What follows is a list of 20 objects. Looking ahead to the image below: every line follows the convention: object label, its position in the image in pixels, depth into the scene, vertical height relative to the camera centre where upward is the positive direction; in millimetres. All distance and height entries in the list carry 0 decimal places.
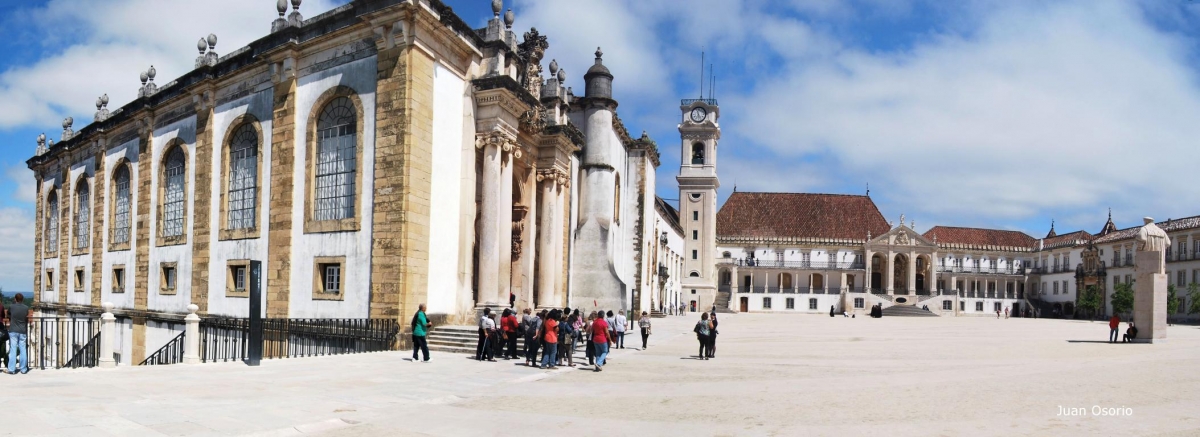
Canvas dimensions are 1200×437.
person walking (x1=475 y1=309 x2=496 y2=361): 16859 -2280
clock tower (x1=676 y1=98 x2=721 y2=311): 69625 +4054
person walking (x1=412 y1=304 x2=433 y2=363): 16270 -1971
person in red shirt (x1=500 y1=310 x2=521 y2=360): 17391 -2096
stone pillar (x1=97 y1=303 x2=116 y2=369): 13836 -1954
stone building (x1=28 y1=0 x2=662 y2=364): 19172 +1762
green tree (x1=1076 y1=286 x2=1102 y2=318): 69500 -4677
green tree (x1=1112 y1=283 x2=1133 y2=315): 60625 -3890
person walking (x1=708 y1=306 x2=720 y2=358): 18703 -2359
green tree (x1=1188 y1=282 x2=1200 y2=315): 56469 -3577
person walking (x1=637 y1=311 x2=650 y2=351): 22109 -2422
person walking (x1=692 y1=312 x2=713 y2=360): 18609 -2116
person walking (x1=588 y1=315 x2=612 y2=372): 15805 -2010
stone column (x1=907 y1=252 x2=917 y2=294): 79938 -2942
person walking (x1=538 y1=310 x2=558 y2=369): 15930 -2039
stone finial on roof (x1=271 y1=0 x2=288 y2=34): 22047 +6189
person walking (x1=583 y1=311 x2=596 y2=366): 16469 -2336
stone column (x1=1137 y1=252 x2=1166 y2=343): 26859 -1725
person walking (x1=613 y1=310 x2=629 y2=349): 21839 -2464
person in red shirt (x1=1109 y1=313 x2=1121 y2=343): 26842 -2669
